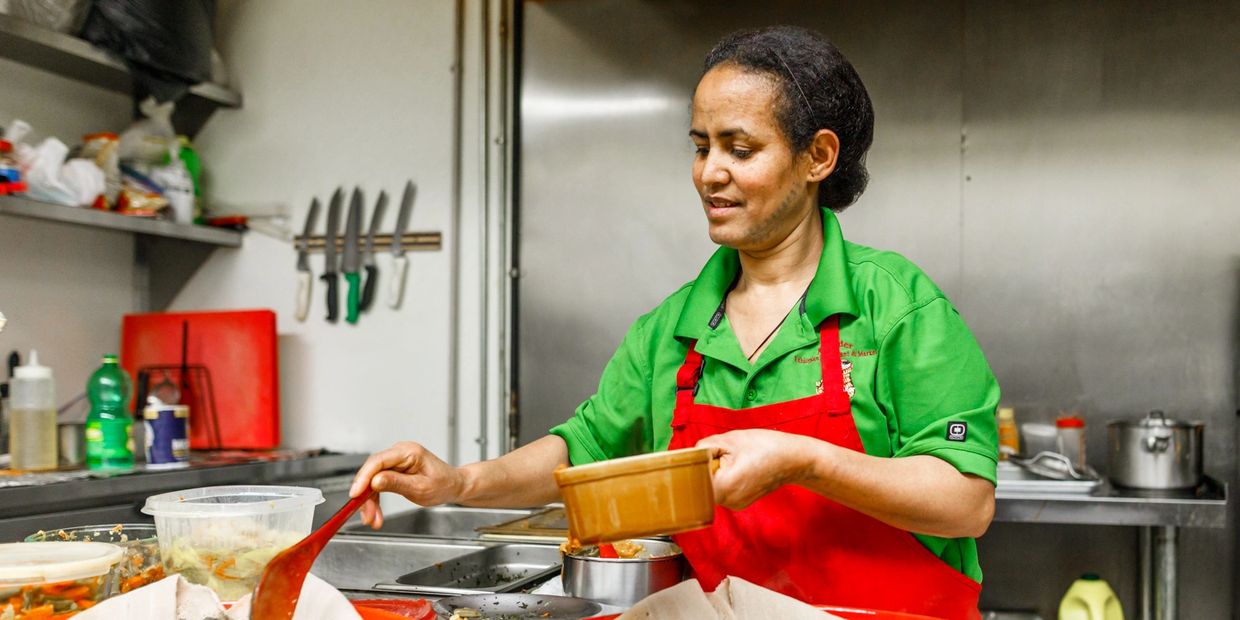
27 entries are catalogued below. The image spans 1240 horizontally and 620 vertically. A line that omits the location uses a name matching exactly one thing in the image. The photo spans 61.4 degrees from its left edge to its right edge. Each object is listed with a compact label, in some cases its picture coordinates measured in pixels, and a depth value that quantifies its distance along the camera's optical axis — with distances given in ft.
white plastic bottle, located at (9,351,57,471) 9.10
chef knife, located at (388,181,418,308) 11.18
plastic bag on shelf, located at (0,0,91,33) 9.40
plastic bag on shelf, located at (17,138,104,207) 9.52
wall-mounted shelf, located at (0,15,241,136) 9.36
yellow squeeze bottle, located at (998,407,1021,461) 9.48
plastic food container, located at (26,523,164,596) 3.90
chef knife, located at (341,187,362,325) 11.31
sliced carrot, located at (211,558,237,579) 3.83
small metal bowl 4.36
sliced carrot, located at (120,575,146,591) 3.89
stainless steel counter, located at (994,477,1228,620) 7.97
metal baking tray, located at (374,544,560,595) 4.96
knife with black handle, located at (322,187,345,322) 11.39
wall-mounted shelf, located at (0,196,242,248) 9.08
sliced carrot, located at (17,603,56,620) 3.39
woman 4.33
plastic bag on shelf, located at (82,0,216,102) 10.06
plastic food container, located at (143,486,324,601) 3.82
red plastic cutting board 10.92
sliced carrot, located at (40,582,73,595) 3.44
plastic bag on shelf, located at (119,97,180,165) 11.02
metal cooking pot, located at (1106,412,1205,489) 8.47
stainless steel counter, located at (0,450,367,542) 8.00
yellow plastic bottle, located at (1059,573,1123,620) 9.04
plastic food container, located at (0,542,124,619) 3.38
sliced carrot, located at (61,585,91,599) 3.51
